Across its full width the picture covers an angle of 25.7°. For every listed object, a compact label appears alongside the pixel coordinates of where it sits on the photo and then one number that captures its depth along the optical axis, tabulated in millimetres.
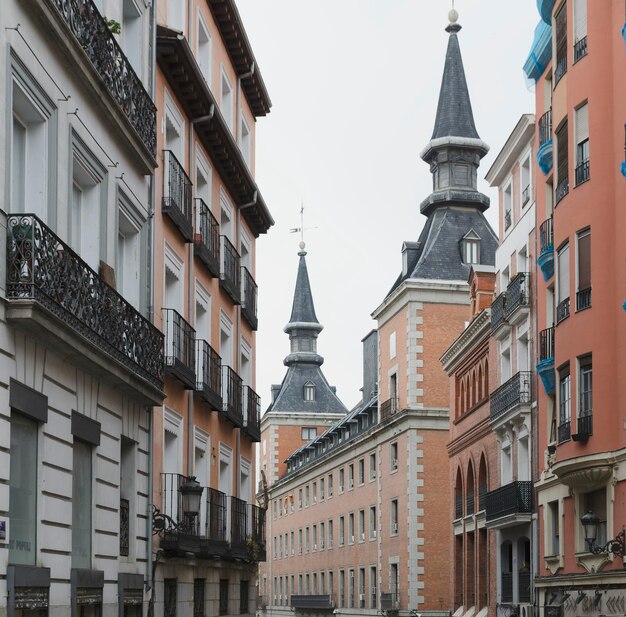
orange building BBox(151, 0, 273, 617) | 24734
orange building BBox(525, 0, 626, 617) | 29578
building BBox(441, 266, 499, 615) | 47625
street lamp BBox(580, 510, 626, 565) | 28953
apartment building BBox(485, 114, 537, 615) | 40719
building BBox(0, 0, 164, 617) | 14250
